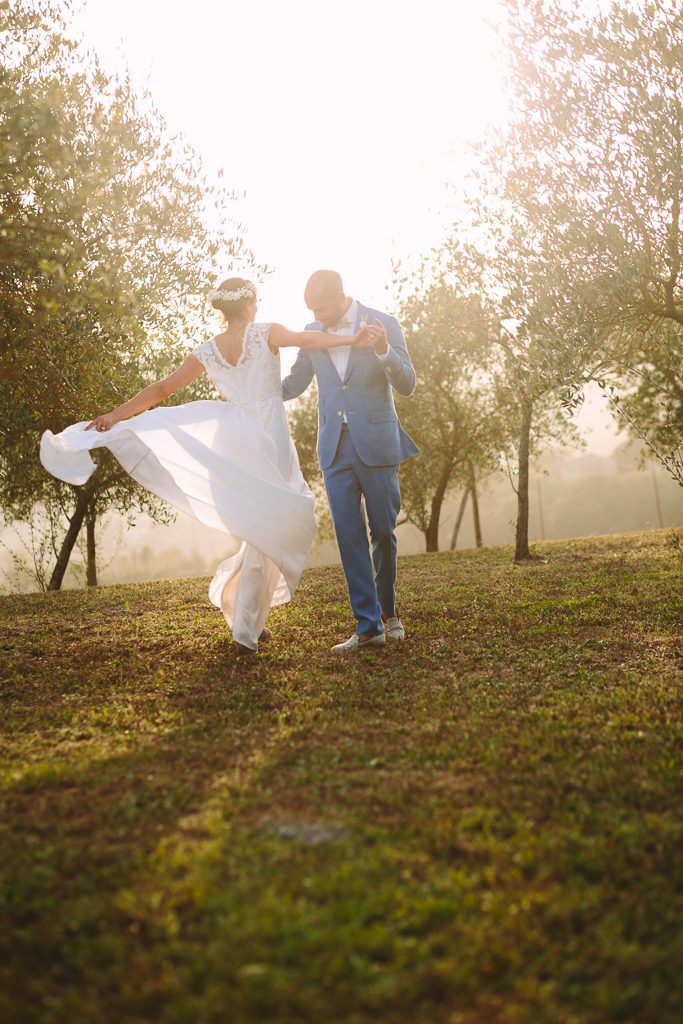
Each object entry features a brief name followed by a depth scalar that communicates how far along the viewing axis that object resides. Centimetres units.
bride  697
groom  706
